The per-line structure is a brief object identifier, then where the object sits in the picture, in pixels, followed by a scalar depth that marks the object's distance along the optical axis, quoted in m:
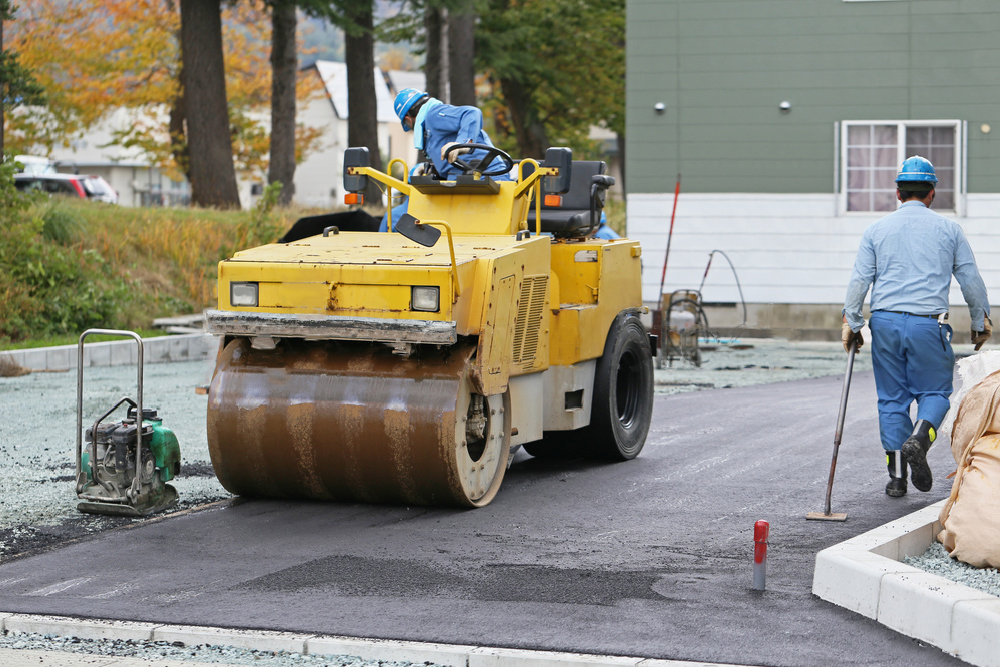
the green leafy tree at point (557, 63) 37.28
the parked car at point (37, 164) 47.41
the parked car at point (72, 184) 39.62
